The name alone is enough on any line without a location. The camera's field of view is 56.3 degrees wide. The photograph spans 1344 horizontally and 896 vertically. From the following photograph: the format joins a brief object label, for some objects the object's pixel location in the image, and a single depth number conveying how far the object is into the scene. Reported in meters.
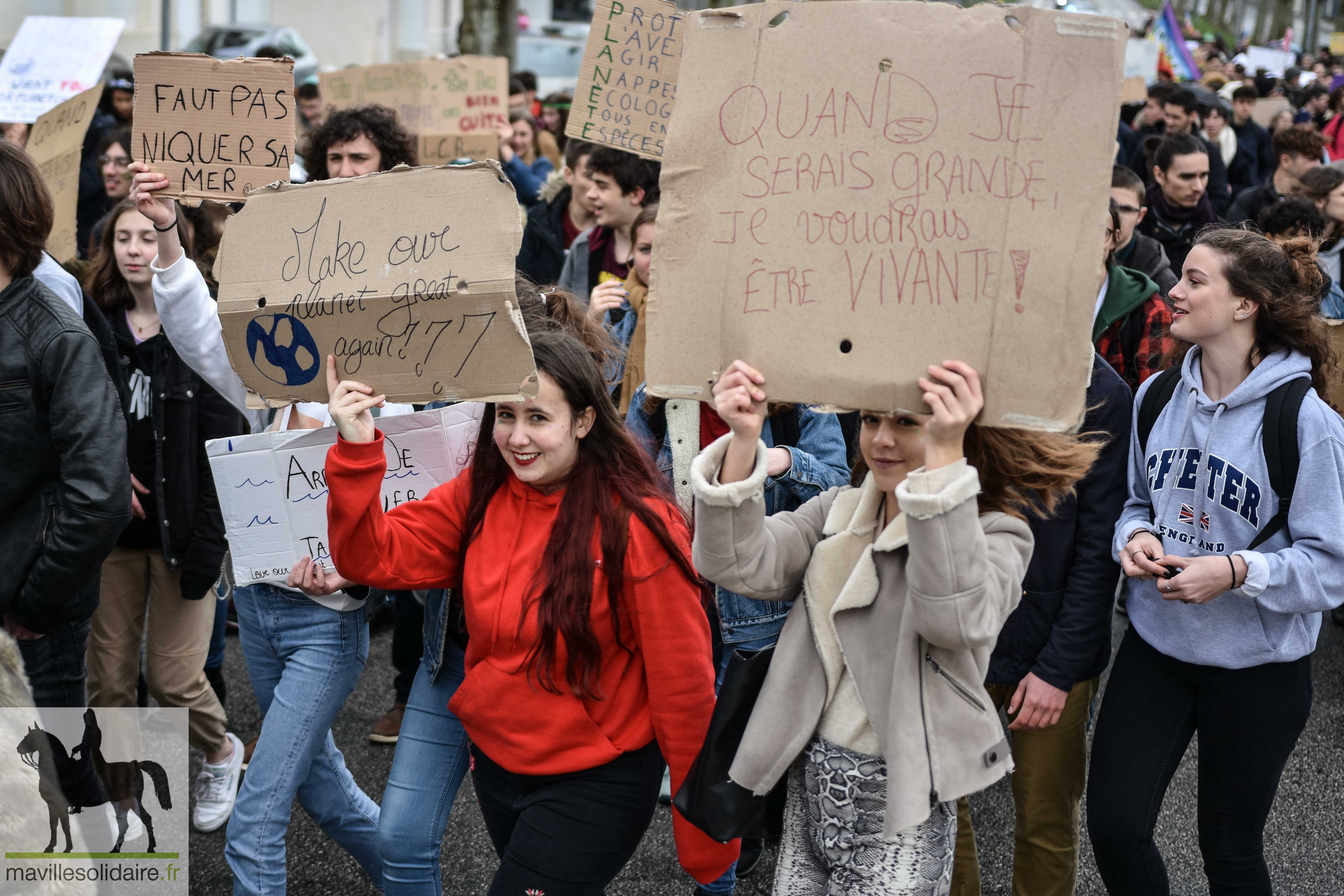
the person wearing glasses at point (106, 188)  6.23
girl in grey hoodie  2.83
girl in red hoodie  2.63
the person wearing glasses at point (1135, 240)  4.46
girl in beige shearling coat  2.14
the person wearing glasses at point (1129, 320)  3.92
